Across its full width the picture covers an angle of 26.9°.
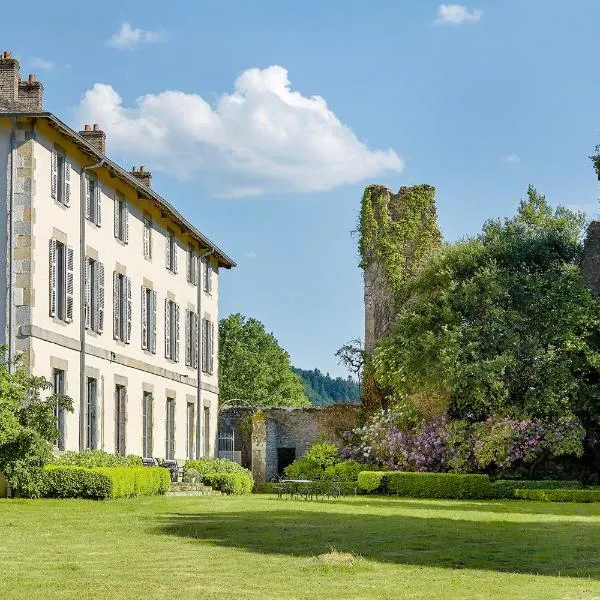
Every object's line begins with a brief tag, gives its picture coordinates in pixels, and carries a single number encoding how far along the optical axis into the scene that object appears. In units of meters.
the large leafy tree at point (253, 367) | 74.81
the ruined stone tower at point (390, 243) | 44.19
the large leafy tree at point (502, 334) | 37.53
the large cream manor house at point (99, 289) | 26.14
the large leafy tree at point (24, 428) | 23.47
